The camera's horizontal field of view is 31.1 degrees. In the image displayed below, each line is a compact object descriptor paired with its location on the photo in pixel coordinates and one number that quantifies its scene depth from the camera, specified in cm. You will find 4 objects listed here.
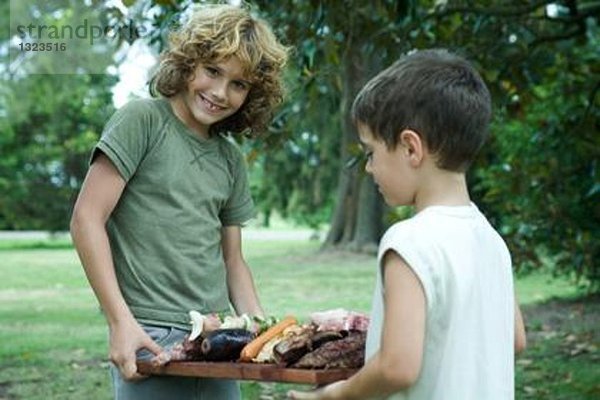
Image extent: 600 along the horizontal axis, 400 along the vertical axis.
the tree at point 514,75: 613
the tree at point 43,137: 3303
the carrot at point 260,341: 228
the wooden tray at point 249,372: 210
